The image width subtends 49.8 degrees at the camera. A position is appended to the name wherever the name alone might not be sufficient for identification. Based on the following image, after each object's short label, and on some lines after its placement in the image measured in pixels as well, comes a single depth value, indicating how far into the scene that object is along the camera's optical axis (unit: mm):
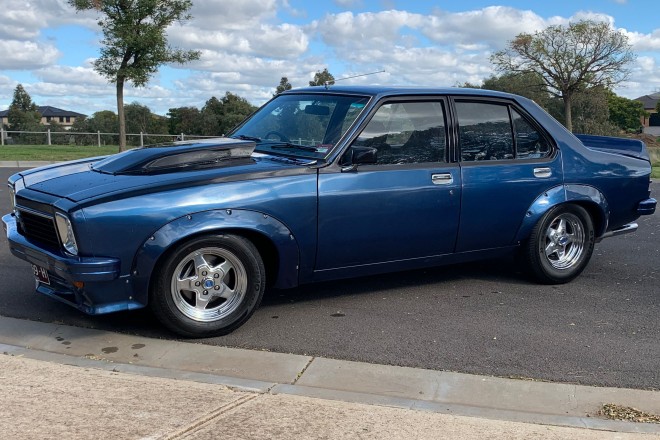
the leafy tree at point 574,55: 40156
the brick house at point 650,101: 114062
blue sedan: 4355
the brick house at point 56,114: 93375
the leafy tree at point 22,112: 58394
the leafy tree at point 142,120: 39875
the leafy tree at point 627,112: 85550
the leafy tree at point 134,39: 20875
